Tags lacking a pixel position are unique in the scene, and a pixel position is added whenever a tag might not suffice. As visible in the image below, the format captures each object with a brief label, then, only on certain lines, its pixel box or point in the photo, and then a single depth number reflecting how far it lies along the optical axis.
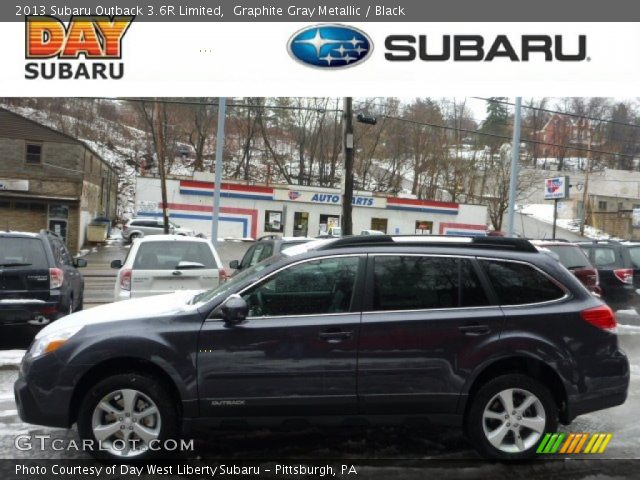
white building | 41.34
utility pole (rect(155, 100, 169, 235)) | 26.69
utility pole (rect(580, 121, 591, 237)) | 44.38
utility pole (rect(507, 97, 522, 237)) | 16.03
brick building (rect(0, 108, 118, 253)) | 30.09
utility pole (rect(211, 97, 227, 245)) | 14.42
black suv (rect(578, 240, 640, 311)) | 11.11
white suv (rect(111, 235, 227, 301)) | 8.33
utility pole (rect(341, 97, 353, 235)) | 14.94
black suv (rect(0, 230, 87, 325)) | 7.82
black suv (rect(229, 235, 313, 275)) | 9.54
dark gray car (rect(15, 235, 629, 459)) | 4.05
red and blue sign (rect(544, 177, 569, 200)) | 28.28
